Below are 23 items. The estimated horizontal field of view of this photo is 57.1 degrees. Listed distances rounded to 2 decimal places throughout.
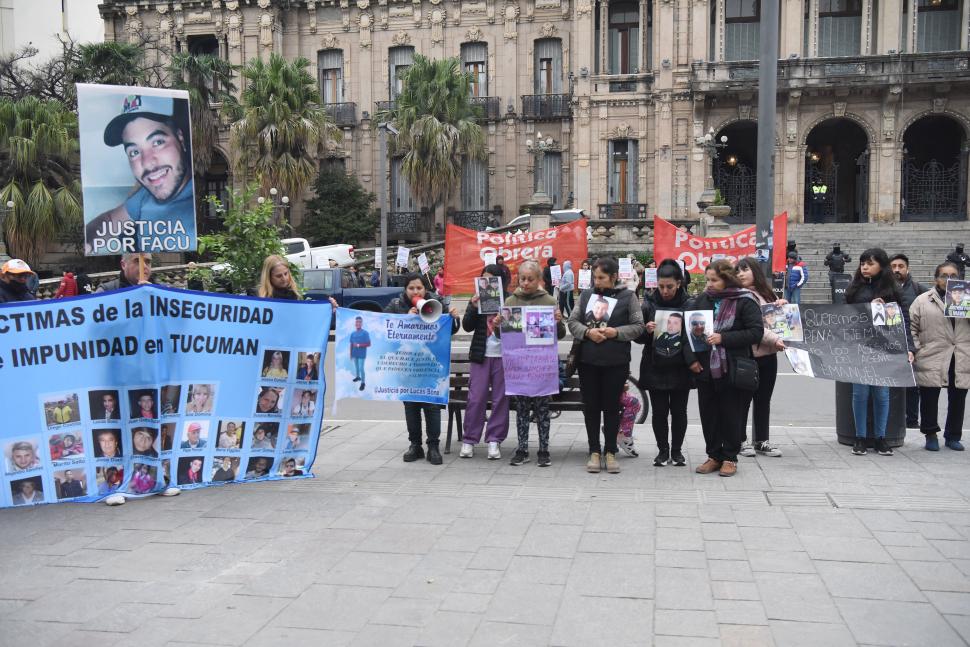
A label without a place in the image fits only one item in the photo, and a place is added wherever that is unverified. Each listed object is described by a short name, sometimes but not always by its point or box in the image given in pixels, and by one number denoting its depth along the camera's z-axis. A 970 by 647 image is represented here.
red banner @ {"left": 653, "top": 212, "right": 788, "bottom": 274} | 14.78
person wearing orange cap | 8.49
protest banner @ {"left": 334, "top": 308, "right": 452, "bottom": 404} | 8.13
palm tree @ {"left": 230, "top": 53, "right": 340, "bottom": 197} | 32.91
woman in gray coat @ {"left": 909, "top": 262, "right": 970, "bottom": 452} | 8.27
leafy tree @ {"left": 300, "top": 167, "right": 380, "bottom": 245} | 36.28
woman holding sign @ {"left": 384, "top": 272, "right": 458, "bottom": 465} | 8.23
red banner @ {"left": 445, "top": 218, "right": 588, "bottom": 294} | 14.34
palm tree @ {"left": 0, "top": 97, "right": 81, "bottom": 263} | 27.78
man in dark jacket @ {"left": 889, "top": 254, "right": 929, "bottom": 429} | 8.93
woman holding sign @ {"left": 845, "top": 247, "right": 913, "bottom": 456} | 8.18
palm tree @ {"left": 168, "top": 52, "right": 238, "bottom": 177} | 34.12
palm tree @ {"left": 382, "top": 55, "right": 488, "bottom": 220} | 33.94
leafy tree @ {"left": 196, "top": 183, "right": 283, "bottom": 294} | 9.99
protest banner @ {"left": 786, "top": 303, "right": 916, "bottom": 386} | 8.09
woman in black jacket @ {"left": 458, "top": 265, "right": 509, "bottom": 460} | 8.15
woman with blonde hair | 7.70
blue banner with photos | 6.47
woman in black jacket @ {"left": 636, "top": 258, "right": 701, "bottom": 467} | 7.58
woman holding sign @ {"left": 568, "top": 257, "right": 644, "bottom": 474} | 7.56
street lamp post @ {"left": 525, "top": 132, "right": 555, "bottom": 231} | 27.53
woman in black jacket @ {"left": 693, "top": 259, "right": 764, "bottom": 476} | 7.48
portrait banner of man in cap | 6.97
